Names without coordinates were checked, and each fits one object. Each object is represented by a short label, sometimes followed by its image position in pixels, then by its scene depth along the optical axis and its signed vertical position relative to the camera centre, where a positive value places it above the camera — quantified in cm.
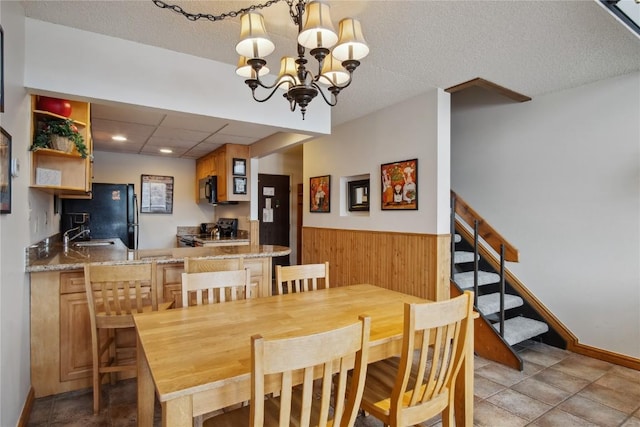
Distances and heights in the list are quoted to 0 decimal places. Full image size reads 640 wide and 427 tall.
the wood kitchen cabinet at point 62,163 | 240 +39
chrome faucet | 419 -21
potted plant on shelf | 232 +54
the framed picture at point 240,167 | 445 +62
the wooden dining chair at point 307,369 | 95 -47
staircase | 299 -85
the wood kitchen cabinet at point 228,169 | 441 +60
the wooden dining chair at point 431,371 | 129 -63
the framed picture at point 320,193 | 467 +29
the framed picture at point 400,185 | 339 +30
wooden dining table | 108 -51
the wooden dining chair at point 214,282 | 190 -39
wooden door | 627 +8
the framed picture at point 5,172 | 160 +21
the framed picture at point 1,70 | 154 +65
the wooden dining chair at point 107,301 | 204 -53
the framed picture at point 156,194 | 543 +32
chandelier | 157 +81
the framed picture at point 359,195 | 417 +24
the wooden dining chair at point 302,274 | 225 -40
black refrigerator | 463 +4
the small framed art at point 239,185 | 449 +38
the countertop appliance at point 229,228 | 502 -20
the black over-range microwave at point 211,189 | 475 +36
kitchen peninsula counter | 225 -72
